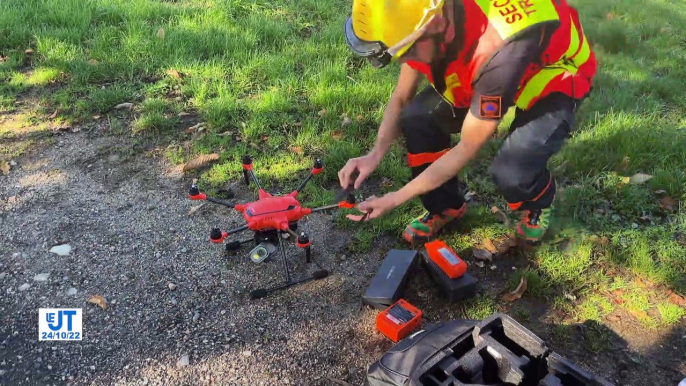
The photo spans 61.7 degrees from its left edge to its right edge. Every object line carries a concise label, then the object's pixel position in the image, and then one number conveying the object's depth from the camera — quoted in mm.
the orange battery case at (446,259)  2982
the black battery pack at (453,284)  2984
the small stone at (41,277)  3164
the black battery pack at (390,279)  2969
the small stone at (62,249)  3332
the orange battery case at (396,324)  2805
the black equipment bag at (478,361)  2197
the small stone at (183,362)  2737
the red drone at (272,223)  3061
